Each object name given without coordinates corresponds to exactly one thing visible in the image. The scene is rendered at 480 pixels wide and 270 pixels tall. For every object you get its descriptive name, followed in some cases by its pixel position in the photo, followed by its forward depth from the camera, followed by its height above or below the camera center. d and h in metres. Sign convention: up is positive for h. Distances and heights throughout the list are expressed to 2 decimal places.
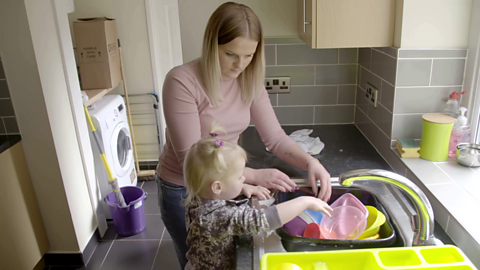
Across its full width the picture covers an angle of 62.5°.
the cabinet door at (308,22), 1.64 -0.05
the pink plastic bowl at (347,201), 1.17 -0.56
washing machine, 2.56 -0.80
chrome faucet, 0.90 -0.42
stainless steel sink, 0.98 -0.56
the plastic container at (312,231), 1.09 -0.58
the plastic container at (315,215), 1.20 -0.60
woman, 1.17 -0.28
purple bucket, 2.49 -1.19
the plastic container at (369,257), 0.87 -0.53
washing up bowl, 0.98 -0.56
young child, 0.94 -0.46
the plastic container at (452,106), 1.58 -0.39
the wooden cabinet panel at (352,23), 1.59 -0.05
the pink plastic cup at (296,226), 1.12 -0.59
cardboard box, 2.72 -0.20
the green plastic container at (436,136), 1.53 -0.49
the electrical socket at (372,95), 1.86 -0.40
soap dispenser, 1.55 -0.49
